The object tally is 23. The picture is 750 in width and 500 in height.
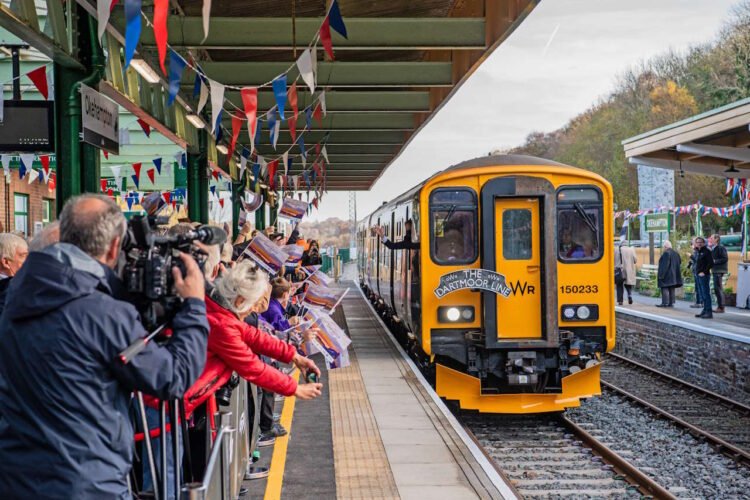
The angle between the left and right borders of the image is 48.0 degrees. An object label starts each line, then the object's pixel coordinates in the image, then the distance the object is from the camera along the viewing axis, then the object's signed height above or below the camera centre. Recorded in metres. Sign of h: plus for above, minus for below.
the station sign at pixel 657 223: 23.56 +0.57
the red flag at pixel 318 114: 12.52 +2.14
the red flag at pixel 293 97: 9.91 +1.82
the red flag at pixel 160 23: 4.99 +1.36
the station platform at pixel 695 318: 13.48 -1.48
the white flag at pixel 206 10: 5.37 +1.54
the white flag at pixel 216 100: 7.86 +1.40
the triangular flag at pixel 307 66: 7.93 +1.73
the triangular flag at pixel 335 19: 7.28 +2.00
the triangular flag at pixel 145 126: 11.30 +1.76
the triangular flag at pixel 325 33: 7.53 +1.94
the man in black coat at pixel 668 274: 19.23 -0.73
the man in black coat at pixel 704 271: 16.31 -0.57
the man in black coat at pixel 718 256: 17.02 -0.29
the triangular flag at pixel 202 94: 8.65 +1.64
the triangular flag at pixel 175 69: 7.08 +1.55
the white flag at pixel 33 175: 18.47 +1.83
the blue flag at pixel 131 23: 5.02 +1.37
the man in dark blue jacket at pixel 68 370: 2.72 -0.38
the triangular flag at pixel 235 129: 10.51 +1.54
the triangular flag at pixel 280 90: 8.49 +1.61
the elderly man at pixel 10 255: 5.15 +0.00
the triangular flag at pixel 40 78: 8.94 +1.89
